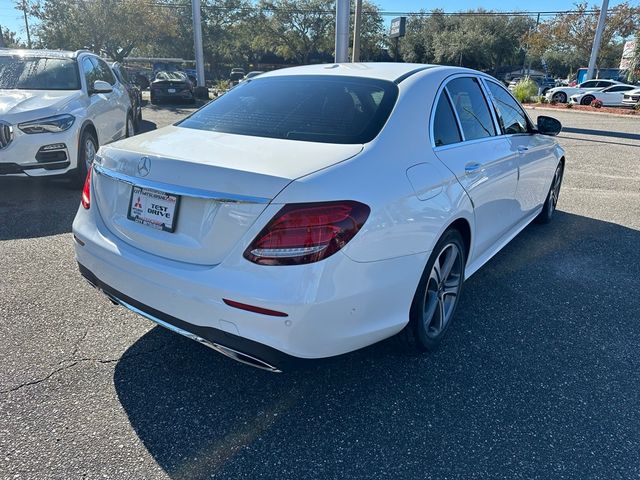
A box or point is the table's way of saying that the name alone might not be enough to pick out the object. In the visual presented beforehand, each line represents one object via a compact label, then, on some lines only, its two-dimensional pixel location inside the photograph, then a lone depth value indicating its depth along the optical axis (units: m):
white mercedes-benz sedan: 2.05
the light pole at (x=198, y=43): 22.20
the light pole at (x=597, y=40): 25.69
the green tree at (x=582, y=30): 40.44
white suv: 5.52
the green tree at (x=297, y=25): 52.09
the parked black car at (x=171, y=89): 20.11
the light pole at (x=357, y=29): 18.98
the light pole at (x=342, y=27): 15.16
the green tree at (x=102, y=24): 23.55
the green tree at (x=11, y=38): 55.85
